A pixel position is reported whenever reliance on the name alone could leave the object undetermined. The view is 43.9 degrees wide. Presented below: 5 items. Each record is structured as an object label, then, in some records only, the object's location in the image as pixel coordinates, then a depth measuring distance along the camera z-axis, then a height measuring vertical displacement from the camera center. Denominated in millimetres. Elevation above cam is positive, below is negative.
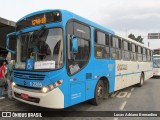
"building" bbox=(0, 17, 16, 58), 11285 +2308
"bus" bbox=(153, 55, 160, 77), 22422 -387
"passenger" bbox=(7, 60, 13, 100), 8319 -544
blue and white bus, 5371 +115
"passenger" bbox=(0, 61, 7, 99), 8555 -463
